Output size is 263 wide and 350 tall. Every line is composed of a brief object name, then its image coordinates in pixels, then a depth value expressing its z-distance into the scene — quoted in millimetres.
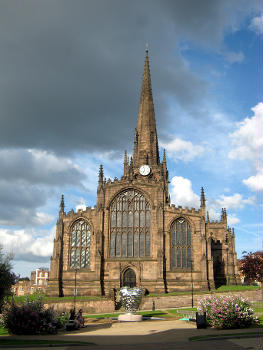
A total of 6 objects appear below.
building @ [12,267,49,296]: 124712
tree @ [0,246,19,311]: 26631
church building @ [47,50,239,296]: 53125
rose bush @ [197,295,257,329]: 23969
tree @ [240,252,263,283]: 42656
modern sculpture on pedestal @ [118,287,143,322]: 30625
